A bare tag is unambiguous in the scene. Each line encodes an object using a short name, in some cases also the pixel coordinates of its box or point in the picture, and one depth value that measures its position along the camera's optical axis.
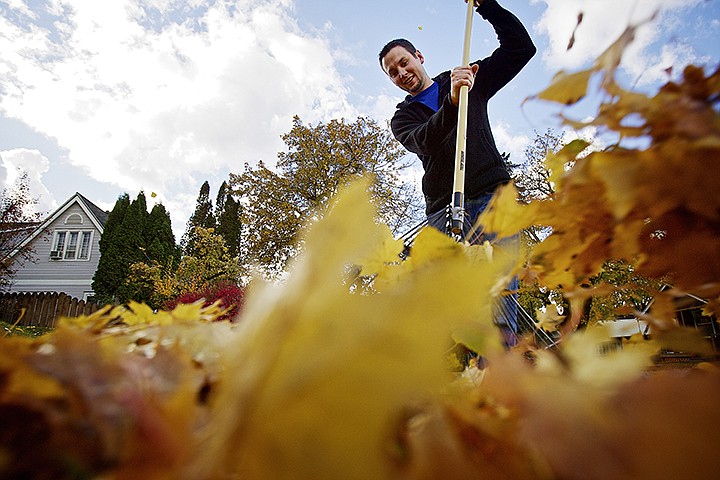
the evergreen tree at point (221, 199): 21.48
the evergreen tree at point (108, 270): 13.42
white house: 14.93
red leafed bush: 7.43
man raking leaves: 1.94
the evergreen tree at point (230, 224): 19.05
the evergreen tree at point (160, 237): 14.19
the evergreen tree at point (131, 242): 13.26
